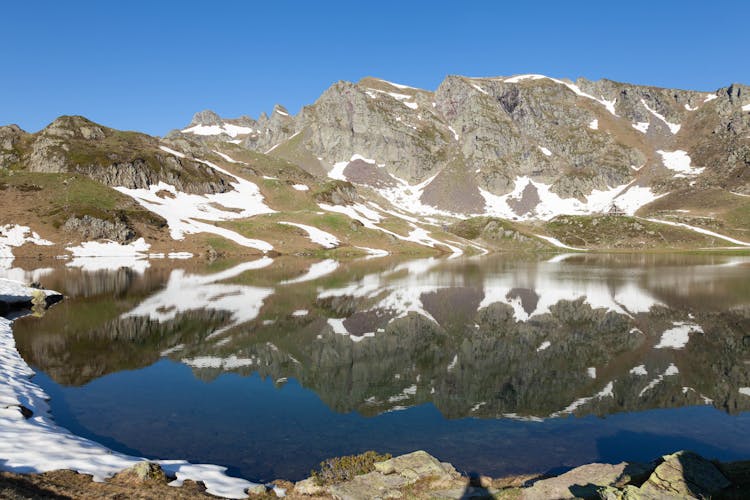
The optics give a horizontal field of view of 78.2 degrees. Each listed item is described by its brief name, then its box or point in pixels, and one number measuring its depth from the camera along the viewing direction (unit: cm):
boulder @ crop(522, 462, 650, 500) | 1352
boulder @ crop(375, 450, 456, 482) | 1487
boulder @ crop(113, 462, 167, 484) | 1401
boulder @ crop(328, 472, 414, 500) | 1400
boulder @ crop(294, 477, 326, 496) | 1431
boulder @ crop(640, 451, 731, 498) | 1221
